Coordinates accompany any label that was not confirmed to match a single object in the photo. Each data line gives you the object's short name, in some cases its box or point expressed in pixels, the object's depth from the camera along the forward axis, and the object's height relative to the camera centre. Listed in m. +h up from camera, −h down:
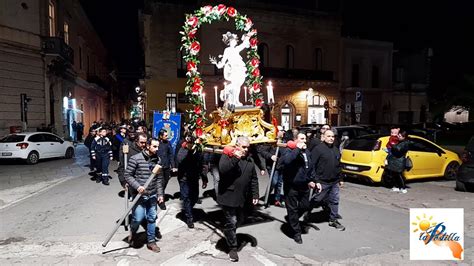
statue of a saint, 7.42 +1.18
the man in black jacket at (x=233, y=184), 5.15 -1.00
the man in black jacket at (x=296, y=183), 5.81 -1.10
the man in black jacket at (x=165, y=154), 8.75 -0.92
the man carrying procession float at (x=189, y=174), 6.64 -1.10
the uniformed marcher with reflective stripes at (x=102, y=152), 10.84 -1.09
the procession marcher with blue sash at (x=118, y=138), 12.99 -0.80
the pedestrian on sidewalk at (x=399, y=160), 9.02 -1.10
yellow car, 9.98 -1.26
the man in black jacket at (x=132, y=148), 5.82 -0.58
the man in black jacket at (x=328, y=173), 6.43 -1.02
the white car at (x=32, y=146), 14.96 -1.29
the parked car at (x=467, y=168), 9.05 -1.31
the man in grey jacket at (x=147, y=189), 5.41 -1.11
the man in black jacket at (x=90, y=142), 11.97 -0.90
